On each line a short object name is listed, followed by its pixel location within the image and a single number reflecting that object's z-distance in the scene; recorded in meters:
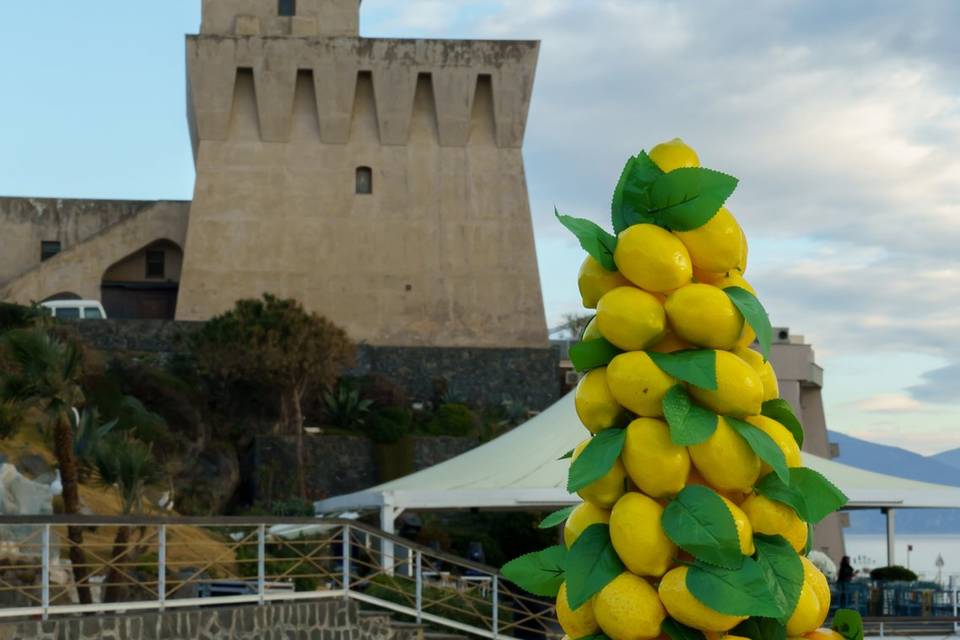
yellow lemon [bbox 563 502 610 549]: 5.61
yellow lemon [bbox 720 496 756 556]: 5.36
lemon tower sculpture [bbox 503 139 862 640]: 5.32
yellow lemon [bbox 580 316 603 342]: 5.68
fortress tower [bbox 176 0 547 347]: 46.91
